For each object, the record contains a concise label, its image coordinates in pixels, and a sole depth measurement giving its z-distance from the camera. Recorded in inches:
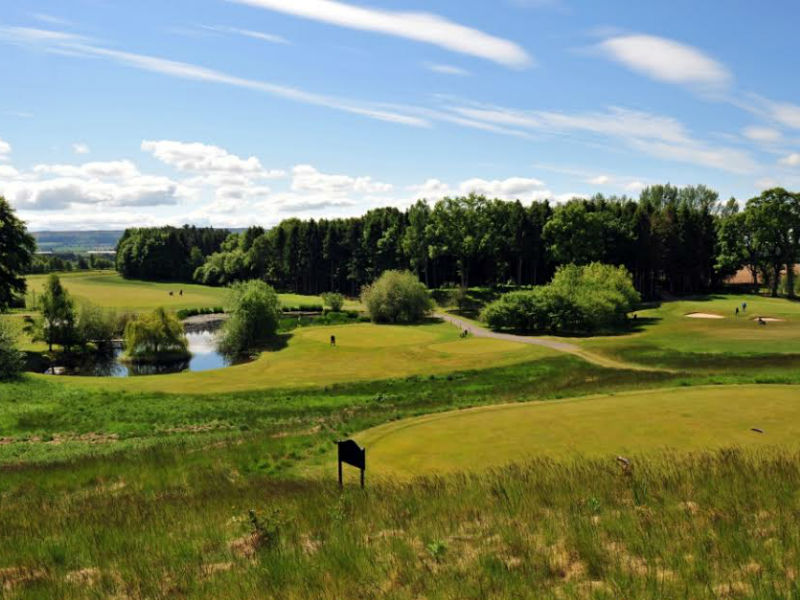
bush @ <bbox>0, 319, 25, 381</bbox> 1680.6
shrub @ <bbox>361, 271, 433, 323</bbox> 3216.0
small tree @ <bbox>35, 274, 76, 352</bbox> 2431.1
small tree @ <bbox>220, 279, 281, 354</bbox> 2674.7
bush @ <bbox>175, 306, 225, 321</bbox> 3778.1
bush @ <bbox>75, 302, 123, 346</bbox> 2605.8
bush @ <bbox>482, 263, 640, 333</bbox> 2662.4
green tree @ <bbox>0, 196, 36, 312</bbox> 2124.8
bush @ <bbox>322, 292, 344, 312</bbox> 3673.7
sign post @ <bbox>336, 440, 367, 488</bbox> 479.8
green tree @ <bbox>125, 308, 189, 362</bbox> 2445.9
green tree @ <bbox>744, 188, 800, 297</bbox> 3555.6
